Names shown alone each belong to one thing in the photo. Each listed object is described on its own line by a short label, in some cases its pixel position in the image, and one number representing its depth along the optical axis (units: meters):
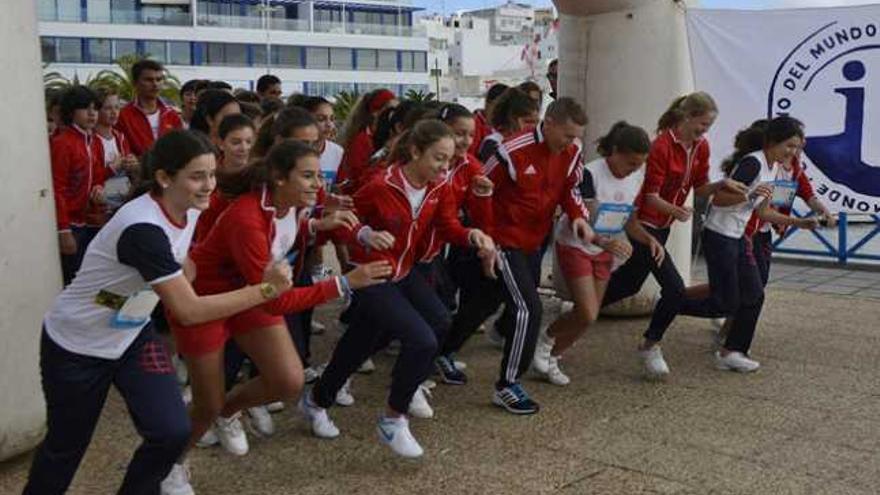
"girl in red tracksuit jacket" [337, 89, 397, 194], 6.76
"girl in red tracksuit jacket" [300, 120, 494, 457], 4.86
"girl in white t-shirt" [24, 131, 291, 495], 3.55
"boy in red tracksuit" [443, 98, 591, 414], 5.63
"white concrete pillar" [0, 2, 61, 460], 4.48
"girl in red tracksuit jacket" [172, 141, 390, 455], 4.25
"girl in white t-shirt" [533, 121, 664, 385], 5.96
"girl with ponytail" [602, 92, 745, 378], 6.35
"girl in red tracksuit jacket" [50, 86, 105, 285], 6.29
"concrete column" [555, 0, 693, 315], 7.86
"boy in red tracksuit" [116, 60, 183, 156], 7.34
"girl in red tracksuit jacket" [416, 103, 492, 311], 5.52
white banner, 8.22
